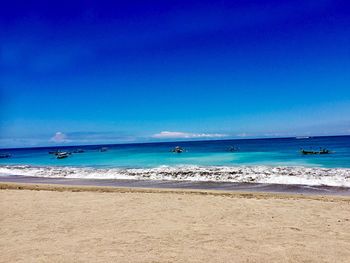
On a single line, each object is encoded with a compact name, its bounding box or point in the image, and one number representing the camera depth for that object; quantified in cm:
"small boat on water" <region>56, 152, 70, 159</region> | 5771
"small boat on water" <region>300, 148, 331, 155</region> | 4363
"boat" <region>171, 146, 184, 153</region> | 6309
